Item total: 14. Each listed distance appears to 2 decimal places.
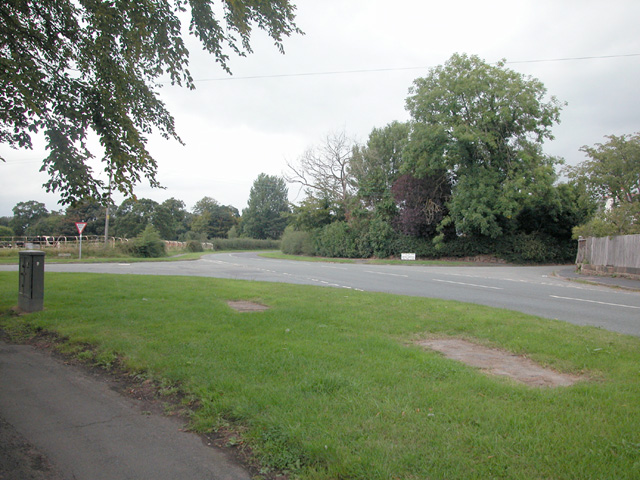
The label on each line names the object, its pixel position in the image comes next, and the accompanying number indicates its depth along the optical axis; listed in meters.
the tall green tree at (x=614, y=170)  41.31
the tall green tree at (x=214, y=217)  105.94
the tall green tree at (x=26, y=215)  81.75
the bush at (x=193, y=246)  62.44
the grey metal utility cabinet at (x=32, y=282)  8.98
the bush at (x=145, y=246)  38.94
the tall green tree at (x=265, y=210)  103.44
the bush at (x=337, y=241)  43.31
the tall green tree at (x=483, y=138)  32.50
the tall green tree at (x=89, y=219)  74.04
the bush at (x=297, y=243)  49.06
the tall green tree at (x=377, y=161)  44.41
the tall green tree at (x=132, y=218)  74.88
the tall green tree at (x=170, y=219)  79.75
